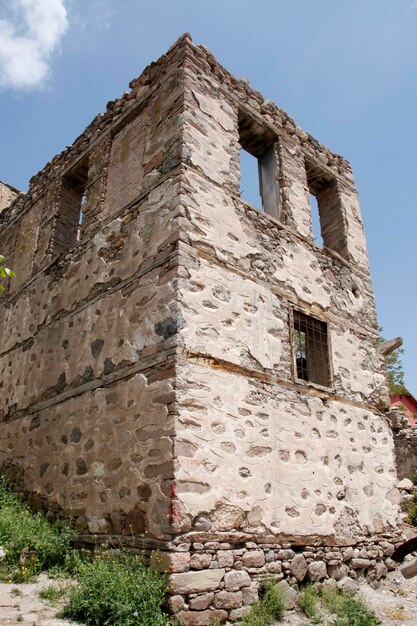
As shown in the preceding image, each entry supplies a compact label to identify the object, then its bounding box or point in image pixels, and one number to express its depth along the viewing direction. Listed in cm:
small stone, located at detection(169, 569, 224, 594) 424
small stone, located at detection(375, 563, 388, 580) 642
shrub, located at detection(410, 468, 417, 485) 1075
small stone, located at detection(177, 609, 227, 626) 418
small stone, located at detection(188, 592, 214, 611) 428
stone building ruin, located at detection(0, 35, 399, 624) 486
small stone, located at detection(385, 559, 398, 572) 663
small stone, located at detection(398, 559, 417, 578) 407
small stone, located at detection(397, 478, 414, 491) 983
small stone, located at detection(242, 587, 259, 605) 470
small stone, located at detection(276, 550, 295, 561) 524
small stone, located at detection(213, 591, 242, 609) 448
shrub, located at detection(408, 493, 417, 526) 857
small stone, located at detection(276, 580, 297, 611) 498
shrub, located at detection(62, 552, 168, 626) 396
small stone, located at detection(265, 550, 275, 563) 510
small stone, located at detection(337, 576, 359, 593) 579
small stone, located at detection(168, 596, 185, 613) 414
